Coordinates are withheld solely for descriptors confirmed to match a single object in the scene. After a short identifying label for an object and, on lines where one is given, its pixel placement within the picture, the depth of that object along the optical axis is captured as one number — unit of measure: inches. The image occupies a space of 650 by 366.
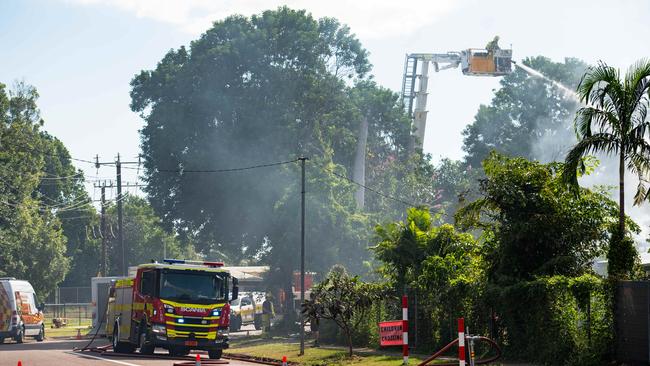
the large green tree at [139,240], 4970.5
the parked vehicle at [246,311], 2369.6
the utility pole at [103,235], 3120.1
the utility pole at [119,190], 2832.2
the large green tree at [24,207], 3267.7
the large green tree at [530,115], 3565.5
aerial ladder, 3056.1
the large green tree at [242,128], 2699.3
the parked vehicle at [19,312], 1967.3
